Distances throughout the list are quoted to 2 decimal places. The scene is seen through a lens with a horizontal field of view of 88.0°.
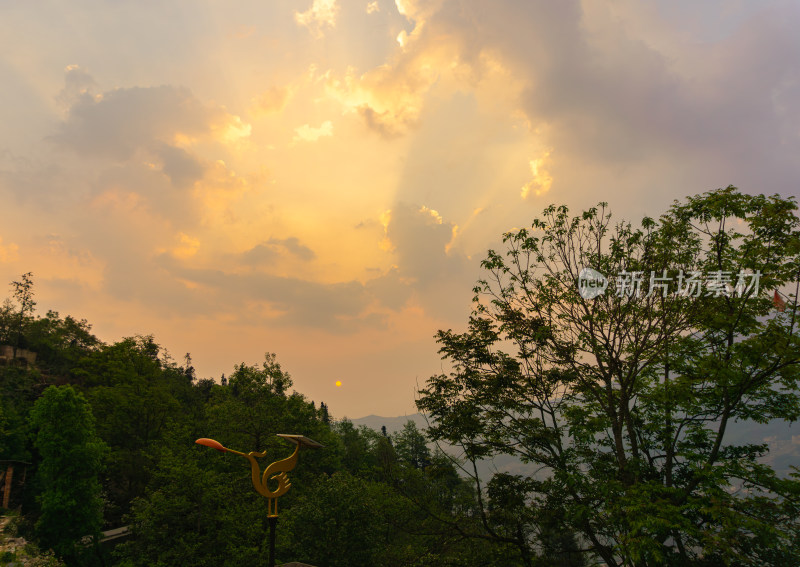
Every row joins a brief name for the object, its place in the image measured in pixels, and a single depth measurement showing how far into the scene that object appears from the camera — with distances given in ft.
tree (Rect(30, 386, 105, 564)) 96.07
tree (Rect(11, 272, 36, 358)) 187.62
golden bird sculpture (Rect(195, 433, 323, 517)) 31.17
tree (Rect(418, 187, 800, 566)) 36.78
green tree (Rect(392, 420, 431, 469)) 230.48
